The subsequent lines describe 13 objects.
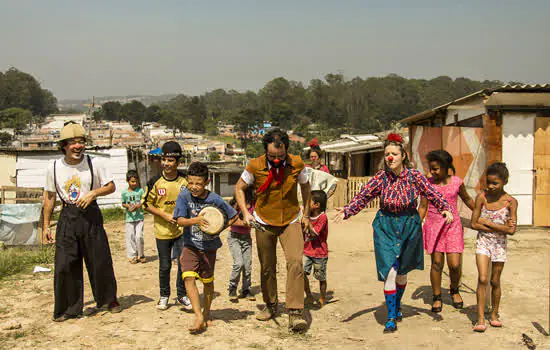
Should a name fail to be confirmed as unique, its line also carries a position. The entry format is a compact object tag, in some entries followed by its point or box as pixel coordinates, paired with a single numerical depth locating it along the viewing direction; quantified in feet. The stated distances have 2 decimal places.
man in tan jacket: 16.48
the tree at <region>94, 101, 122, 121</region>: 385.95
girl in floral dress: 16.43
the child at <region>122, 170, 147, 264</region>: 29.04
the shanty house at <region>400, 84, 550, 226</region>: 33.04
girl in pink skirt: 18.60
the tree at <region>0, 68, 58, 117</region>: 386.73
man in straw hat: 17.61
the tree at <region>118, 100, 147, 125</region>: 359.70
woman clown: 16.55
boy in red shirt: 19.08
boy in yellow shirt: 18.89
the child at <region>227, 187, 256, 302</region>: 20.74
